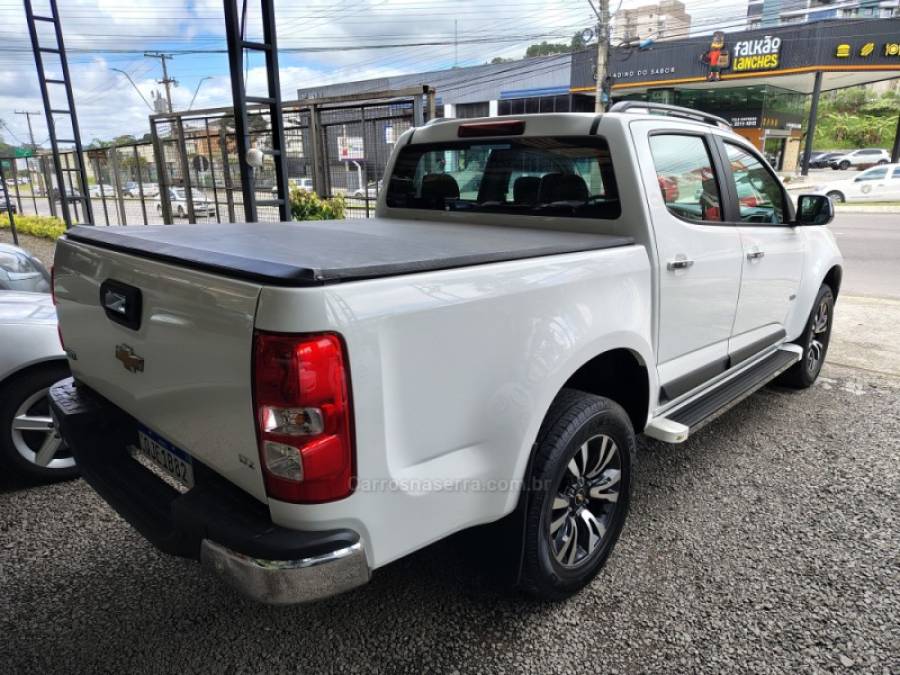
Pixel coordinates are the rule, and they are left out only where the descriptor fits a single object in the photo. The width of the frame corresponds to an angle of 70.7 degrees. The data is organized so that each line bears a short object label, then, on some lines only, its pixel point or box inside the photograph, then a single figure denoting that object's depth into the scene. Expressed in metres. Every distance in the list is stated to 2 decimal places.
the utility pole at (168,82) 48.22
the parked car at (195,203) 13.36
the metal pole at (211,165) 12.52
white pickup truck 1.66
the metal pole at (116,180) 15.59
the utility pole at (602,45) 22.06
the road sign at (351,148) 9.64
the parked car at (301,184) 11.18
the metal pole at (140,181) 14.55
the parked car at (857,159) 43.22
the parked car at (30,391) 3.25
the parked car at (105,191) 16.87
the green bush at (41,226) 16.05
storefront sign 30.22
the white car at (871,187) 24.05
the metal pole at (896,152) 34.69
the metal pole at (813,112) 29.55
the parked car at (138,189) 14.85
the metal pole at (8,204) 11.94
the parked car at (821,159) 46.09
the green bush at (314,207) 10.72
